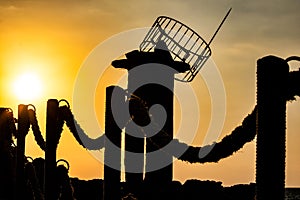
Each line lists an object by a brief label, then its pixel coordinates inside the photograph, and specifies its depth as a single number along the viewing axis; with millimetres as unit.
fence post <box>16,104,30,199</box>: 14000
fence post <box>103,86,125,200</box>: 9133
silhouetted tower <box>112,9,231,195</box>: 9234
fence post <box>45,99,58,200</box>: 11836
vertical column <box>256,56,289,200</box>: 5391
